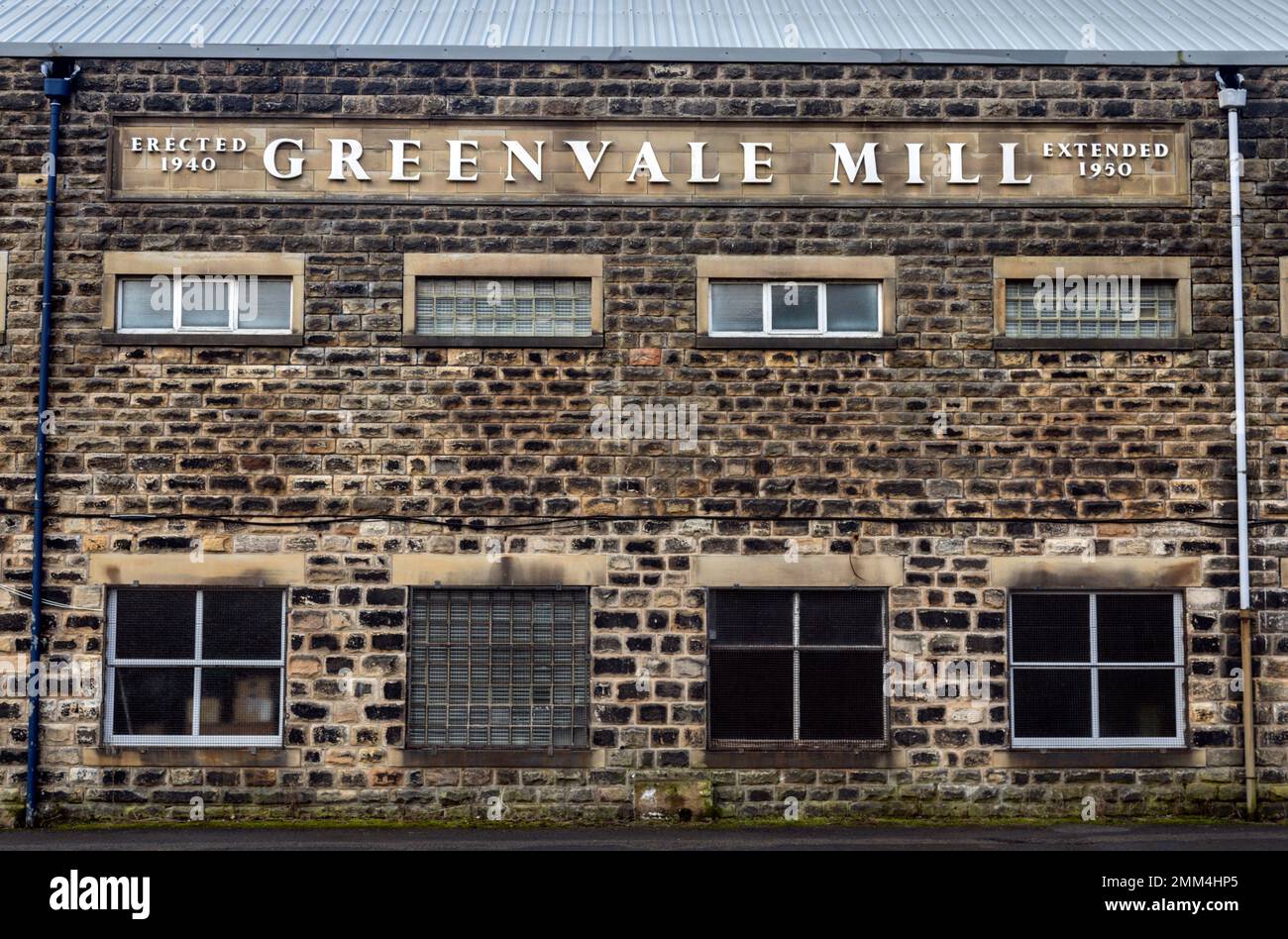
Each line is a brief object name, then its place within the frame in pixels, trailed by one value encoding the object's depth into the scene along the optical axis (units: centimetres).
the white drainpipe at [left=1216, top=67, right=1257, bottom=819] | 1220
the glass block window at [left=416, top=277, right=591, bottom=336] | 1268
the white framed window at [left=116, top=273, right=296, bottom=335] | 1261
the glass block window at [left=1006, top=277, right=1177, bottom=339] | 1273
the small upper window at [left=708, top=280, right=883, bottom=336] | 1273
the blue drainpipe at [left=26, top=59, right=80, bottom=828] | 1212
